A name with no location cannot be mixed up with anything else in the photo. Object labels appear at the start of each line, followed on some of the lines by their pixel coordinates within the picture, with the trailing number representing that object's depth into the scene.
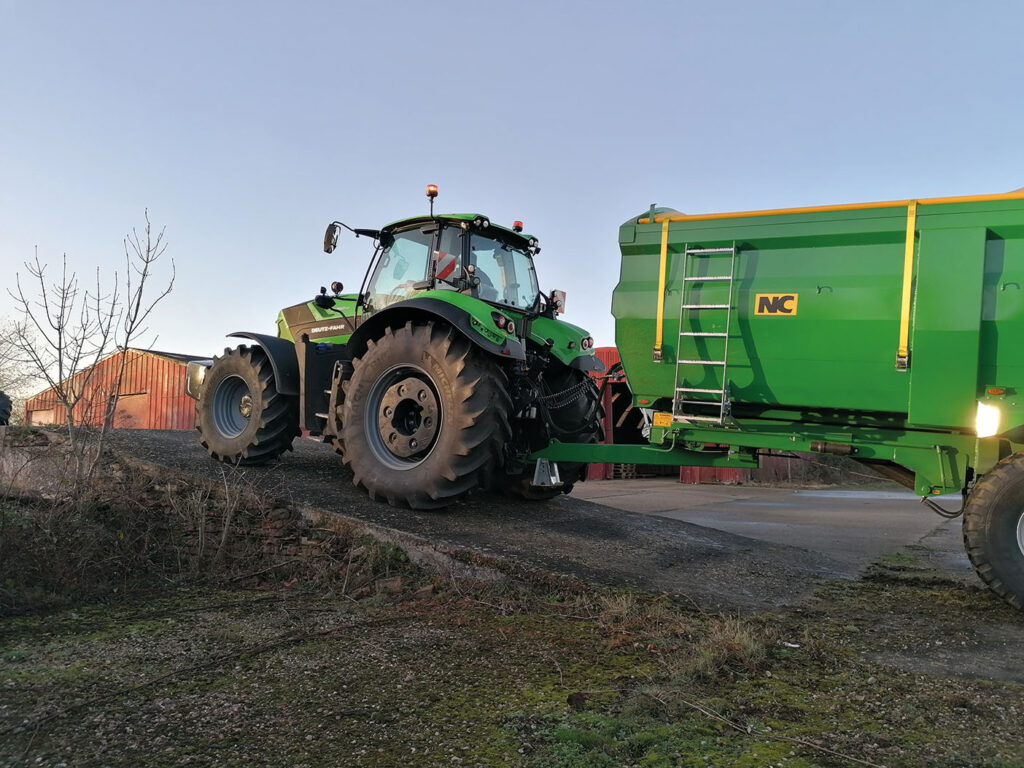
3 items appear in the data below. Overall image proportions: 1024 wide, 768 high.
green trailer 4.31
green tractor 5.50
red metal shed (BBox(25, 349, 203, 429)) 22.97
